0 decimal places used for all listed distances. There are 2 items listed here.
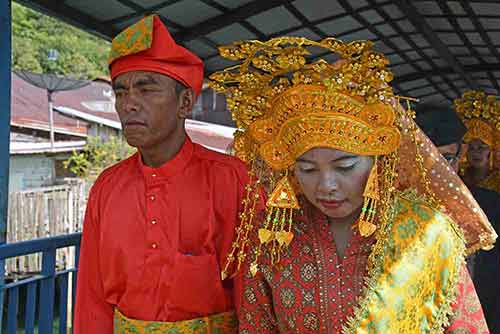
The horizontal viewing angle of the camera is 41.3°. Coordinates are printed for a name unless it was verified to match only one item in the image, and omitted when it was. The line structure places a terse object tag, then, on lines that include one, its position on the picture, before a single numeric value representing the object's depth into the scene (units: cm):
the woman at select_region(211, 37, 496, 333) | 205
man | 244
